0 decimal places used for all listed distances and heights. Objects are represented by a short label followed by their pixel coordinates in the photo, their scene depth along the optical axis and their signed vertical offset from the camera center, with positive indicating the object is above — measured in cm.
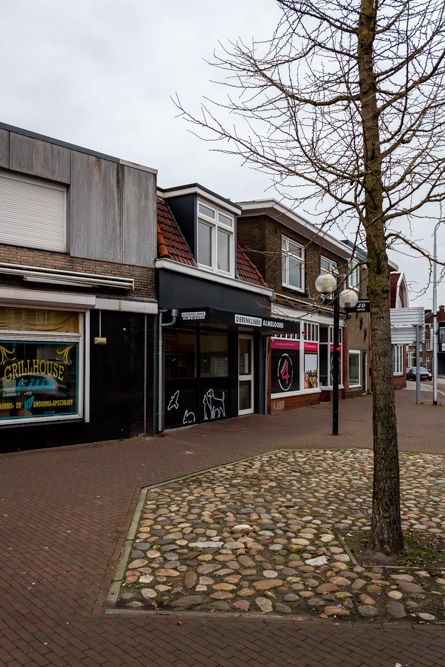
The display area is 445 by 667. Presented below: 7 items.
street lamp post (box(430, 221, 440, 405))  2048 +80
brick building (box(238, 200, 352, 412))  1681 +165
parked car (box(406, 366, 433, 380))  5093 -184
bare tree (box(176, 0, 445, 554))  490 +189
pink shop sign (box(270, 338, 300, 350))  1727 +41
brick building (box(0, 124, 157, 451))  943 +120
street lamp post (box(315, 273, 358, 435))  1148 +127
